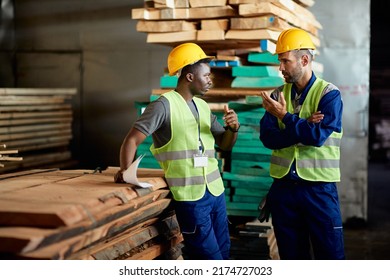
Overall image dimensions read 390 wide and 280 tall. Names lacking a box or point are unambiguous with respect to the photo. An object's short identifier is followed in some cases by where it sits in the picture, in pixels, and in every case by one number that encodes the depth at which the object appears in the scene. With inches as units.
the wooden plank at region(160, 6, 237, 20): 223.6
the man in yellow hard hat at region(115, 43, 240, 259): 160.1
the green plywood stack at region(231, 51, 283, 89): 222.2
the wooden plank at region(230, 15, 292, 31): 217.8
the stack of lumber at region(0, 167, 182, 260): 109.0
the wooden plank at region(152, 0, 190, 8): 225.5
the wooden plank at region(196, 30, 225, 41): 221.6
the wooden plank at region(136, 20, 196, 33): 227.5
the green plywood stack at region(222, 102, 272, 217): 224.4
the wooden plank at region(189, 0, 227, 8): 222.5
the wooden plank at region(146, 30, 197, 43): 226.7
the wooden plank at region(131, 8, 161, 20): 230.1
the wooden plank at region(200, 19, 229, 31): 224.4
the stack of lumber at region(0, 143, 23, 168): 179.2
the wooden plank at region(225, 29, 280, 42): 217.5
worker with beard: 166.1
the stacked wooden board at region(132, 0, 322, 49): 218.2
